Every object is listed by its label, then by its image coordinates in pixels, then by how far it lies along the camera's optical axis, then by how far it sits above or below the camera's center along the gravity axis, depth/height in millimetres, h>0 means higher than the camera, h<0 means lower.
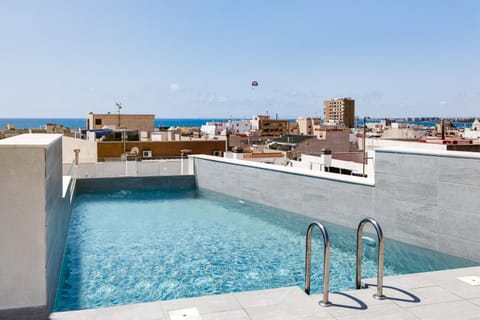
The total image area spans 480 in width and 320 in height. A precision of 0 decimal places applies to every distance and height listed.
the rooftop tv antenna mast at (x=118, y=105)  38366 +2226
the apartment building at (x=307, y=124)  137500 +2088
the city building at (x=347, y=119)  195525 +5323
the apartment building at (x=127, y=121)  74188 +1636
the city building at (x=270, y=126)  132500 +1416
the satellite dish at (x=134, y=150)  31288 -1448
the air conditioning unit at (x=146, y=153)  30980 -1592
